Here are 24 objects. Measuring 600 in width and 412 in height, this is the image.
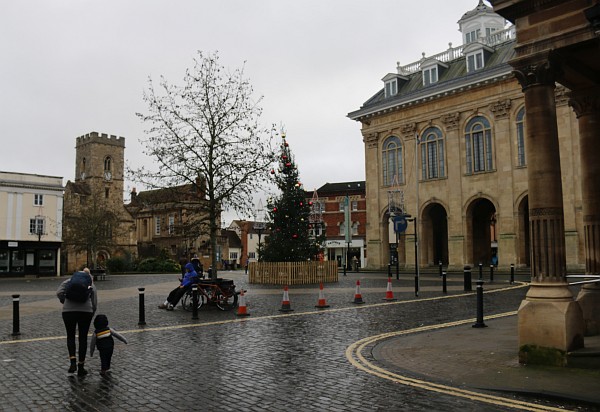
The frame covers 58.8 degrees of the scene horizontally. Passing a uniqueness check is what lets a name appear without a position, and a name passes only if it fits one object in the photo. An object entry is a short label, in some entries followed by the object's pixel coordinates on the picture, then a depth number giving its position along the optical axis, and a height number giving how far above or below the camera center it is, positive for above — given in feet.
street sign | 68.74 +3.72
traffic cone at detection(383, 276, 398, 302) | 59.69 -4.73
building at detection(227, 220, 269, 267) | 307.17 +8.22
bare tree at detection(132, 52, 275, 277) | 76.02 +14.19
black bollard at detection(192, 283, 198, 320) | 47.91 -4.11
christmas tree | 98.53 +6.27
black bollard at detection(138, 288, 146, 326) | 44.37 -4.57
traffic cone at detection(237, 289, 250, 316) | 49.44 -4.93
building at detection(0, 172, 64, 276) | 163.73 +10.82
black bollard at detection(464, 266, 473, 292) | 70.95 -3.74
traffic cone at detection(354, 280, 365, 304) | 57.72 -4.82
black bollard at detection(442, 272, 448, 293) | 68.05 -3.98
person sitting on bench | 54.90 -3.11
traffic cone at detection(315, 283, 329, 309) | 54.65 -5.05
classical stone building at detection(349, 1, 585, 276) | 123.95 +24.09
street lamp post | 65.26 -3.96
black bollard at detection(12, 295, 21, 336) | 39.70 -4.26
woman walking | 26.68 -2.59
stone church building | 245.45 +38.55
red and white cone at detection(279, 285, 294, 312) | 51.92 -4.93
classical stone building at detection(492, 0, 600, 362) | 26.48 +5.13
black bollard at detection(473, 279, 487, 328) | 39.19 -4.52
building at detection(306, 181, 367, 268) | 232.94 +16.85
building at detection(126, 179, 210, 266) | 260.21 +10.52
